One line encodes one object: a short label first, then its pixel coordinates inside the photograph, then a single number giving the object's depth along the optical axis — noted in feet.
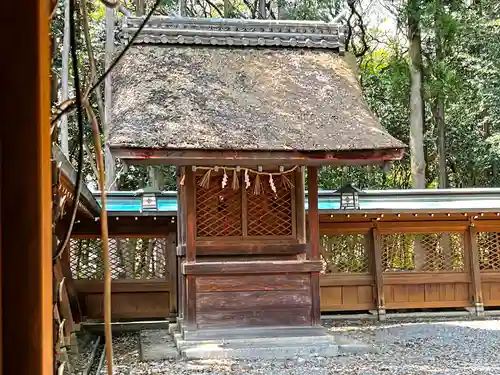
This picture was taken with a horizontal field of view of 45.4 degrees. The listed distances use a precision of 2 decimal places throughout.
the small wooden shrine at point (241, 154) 23.82
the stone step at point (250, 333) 24.39
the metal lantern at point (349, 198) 35.06
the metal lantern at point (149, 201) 33.22
